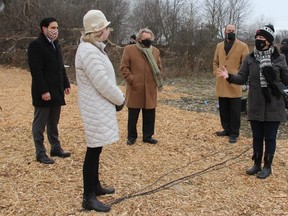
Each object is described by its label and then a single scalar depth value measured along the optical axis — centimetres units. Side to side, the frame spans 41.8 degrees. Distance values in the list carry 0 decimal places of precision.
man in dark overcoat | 465
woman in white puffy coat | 326
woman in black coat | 438
